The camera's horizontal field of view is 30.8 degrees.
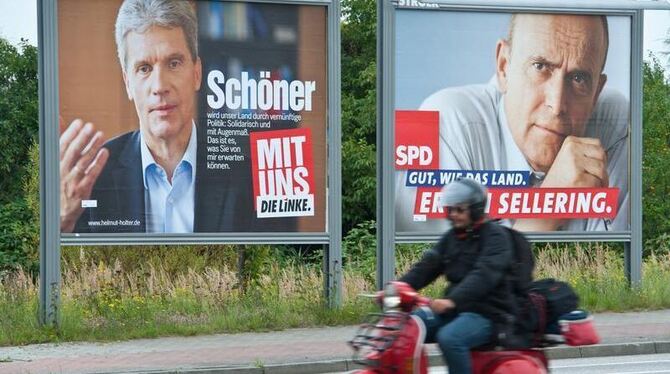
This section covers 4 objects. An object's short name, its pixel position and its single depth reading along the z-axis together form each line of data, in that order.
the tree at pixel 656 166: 37.83
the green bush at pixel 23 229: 31.12
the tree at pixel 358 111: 42.66
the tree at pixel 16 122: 42.23
